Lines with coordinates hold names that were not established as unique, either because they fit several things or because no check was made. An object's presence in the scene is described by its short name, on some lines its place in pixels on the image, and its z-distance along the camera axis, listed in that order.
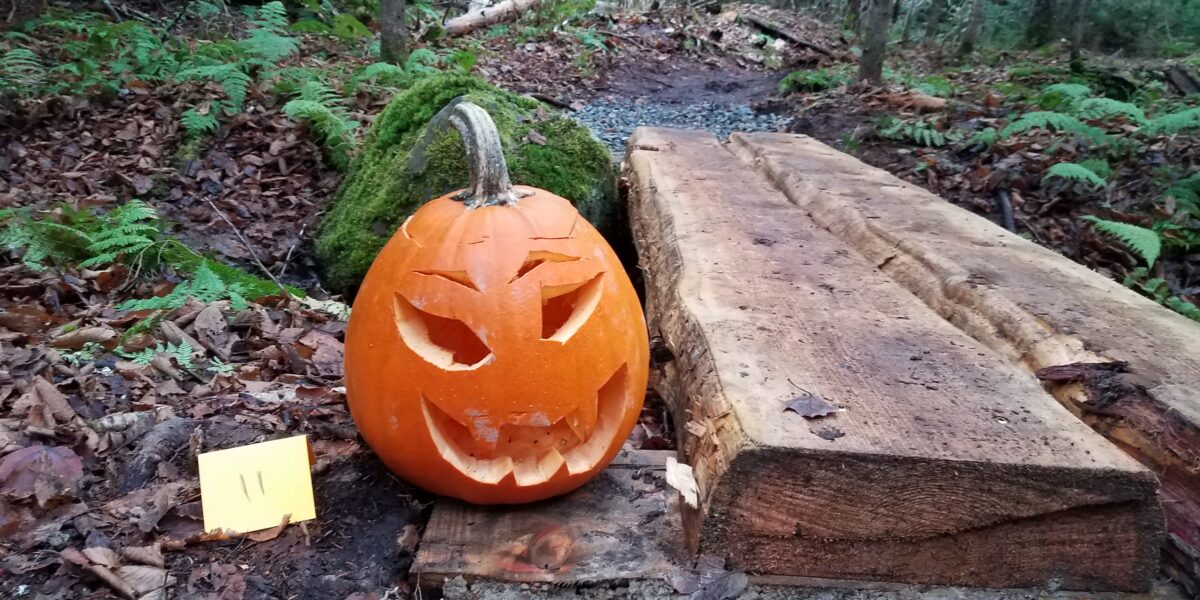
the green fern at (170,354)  2.51
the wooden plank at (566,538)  1.60
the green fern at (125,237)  3.32
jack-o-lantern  1.61
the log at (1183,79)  8.73
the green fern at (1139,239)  3.96
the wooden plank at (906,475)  1.51
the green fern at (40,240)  3.24
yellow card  1.70
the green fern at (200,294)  2.99
